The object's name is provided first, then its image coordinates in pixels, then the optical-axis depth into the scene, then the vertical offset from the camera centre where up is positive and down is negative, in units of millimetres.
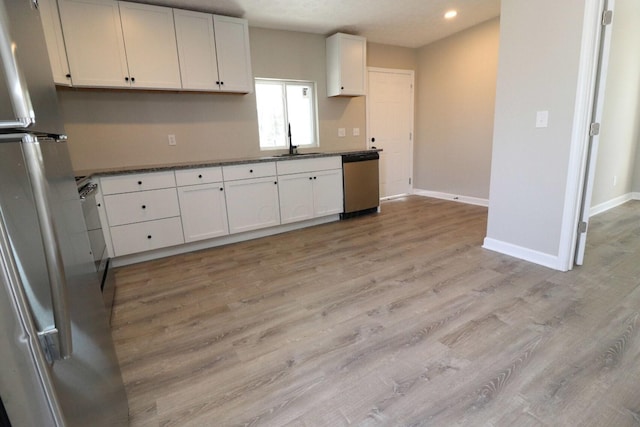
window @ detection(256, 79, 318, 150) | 4031 +419
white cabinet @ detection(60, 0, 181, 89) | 2662 +959
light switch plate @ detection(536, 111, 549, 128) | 2416 +101
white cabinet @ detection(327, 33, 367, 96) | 4090 +1009
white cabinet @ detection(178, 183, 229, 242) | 3131 -627
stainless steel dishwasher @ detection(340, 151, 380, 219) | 4094 -552
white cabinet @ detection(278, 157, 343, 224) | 3662 -535
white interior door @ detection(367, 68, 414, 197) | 4922 +238
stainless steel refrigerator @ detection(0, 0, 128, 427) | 592 -209
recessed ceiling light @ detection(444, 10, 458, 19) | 3725 +1451
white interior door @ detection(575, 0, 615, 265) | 2186 -67
